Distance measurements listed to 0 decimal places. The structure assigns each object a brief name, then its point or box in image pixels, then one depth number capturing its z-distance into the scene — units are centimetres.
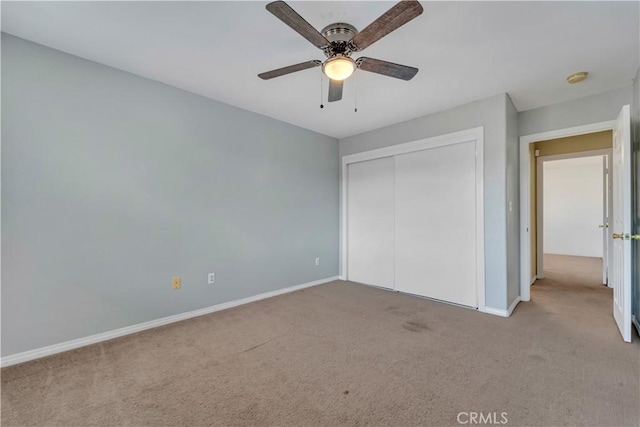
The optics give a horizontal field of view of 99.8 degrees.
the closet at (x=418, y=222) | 323
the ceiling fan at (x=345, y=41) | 135
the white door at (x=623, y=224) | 226
